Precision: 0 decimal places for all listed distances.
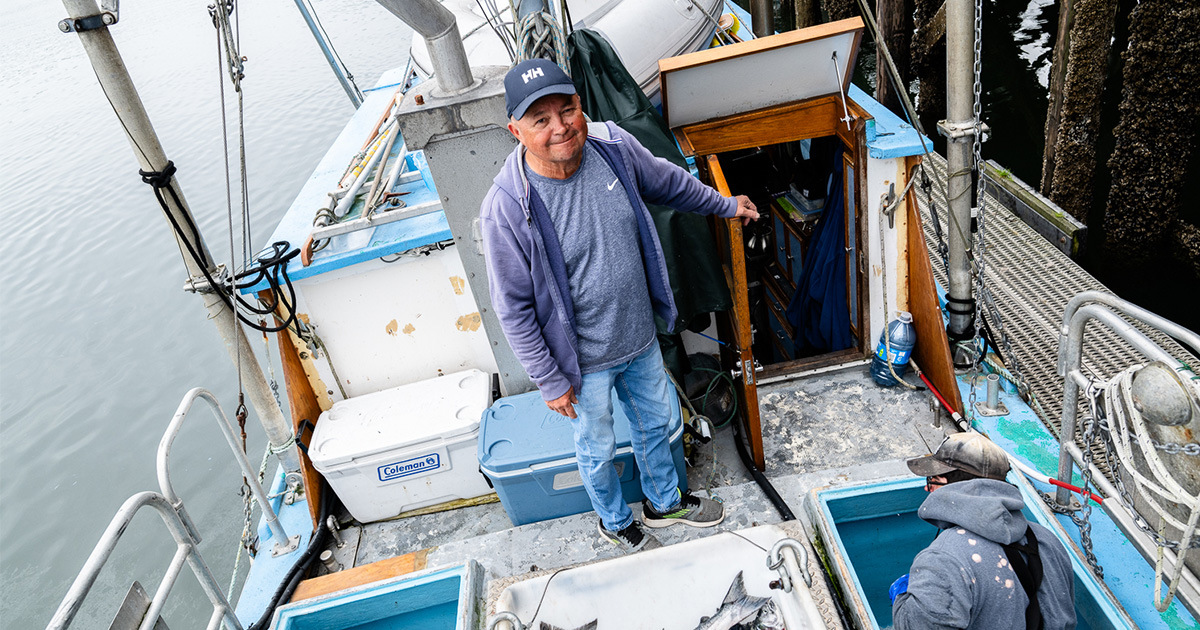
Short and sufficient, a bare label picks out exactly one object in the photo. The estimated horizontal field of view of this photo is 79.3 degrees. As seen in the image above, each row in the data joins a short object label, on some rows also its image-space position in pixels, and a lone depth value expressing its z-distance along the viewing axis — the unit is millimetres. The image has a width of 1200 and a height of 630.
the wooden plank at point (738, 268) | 3274
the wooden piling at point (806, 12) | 9898
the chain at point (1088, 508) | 2542
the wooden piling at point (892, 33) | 8047
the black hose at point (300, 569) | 3221
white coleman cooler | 3529
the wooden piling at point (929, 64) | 8906
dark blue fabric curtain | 4574
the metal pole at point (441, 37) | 2715
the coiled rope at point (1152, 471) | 2092
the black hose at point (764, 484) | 3181
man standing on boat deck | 2350
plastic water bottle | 4074
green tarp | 3480
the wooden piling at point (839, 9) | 9438
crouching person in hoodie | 1908
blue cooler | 3205
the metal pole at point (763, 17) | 8531
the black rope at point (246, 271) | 3178
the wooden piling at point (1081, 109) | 5602
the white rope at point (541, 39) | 3047
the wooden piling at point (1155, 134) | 5266
